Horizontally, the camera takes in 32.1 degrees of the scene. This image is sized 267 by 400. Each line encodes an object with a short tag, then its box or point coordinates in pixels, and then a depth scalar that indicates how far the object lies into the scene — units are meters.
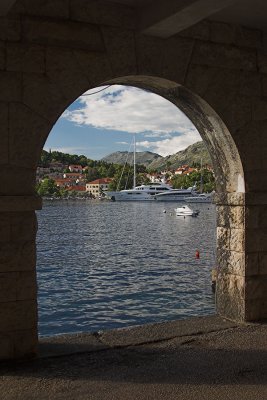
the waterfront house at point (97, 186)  145.88
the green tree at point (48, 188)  140.50
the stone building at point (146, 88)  4.39
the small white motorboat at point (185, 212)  56.75
